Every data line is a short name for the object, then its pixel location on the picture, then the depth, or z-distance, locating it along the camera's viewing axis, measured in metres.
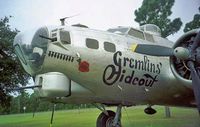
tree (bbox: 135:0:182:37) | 12.79
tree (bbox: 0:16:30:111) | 11.85
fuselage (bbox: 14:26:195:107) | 5.87
